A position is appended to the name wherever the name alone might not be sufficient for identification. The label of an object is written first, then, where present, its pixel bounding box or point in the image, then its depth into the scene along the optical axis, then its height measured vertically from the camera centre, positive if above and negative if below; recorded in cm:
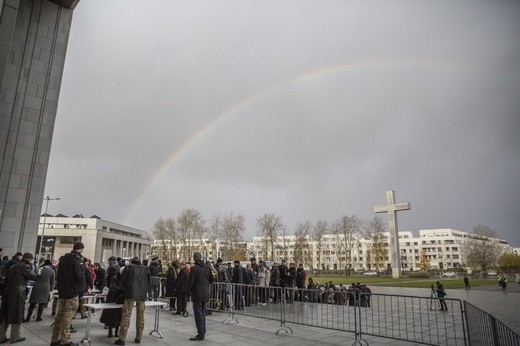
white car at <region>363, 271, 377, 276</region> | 7269 -384
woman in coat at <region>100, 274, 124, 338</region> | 839 -169
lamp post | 4470 +647
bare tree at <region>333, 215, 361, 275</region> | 8019 +645
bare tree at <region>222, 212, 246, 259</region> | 8556 +532
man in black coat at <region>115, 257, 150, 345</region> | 761 -101
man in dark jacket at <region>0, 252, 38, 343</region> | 741 -116
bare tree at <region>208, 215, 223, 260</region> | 8600 +480
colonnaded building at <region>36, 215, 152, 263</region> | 7575 +323
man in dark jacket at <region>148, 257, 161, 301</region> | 1470 -119
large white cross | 5616 +568
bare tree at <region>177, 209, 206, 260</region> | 8438 +646
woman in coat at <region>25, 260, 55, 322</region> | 950 -114
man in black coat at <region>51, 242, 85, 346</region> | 700 -89
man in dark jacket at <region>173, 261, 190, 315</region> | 1242 -140
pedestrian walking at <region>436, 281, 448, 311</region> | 1791 -176
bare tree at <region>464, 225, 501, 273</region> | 7500 +225
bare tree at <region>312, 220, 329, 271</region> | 8738 +605
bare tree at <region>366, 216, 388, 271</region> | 7141 +386
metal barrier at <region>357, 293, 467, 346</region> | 879 -208
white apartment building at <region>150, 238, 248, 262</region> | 8256 +89
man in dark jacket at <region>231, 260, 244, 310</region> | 1350 -112
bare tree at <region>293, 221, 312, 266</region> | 8458 +363
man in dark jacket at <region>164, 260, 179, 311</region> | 1362 -118
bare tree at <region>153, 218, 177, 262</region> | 9012 +528
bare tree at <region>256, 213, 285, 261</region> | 8325 +622
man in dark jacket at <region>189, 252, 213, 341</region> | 841 -98
